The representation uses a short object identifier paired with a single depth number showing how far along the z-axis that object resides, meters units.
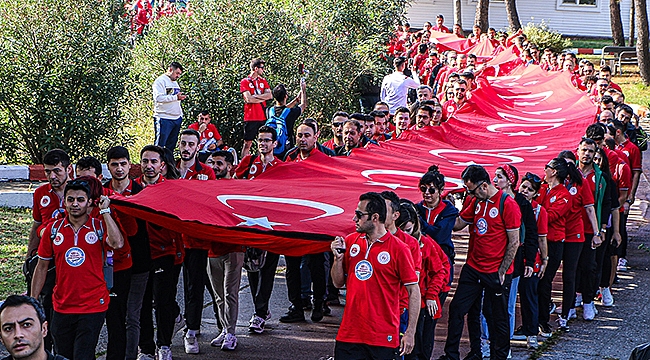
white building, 43.84
